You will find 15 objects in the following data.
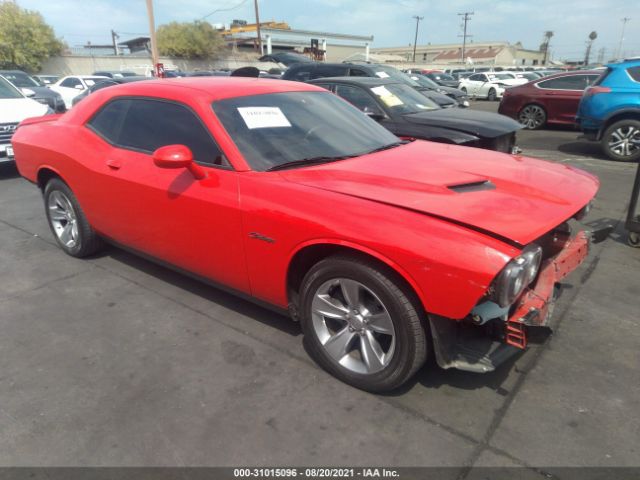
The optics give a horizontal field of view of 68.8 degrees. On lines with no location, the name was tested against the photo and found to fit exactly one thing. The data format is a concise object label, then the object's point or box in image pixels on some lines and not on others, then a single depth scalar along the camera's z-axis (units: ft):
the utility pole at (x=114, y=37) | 191.79
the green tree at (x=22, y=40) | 118.11
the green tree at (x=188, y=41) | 168.45
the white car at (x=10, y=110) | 23.95
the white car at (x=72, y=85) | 51.75
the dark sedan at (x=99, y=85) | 41.44
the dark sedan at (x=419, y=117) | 19.81
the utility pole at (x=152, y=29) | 68.74
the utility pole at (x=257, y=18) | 155.43
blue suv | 26.81
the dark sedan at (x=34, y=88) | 32.19
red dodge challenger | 7.01
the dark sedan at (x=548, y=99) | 39.37
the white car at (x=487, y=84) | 77.10
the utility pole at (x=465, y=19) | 285.68
